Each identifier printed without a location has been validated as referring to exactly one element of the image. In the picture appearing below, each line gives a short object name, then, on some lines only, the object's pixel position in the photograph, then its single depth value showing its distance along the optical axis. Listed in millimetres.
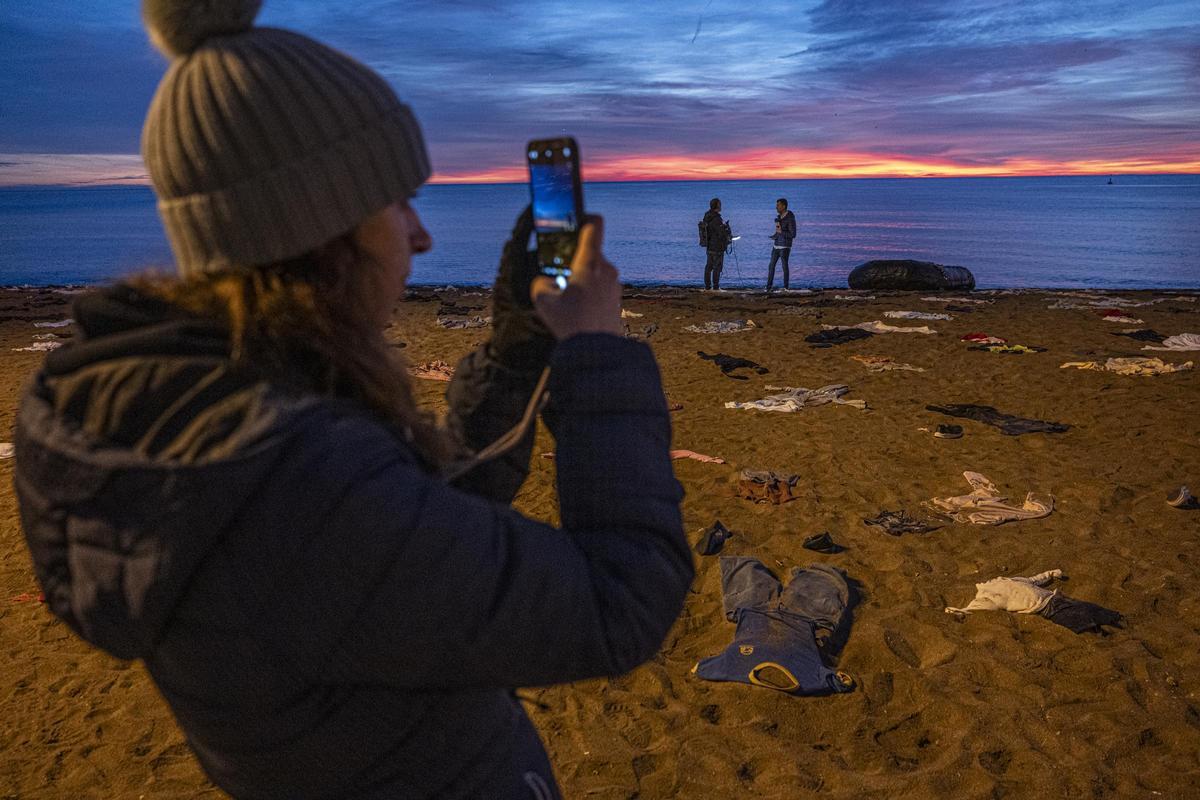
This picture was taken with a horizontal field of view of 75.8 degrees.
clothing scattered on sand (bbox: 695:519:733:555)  5875
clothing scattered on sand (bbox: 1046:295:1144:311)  16164
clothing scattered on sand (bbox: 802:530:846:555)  5828
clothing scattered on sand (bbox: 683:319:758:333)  14703
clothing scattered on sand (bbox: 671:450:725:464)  7680
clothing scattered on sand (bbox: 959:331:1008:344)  12484
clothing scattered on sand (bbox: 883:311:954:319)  15070
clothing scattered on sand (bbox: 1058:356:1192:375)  10250
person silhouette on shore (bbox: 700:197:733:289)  19609
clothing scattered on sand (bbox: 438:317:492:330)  15633
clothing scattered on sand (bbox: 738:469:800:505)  6781
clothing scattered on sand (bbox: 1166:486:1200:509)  6277
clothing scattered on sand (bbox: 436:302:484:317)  17219
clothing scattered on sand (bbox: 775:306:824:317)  16234
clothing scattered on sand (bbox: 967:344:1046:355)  11805
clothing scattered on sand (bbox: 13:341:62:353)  12814
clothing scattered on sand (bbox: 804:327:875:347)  13000
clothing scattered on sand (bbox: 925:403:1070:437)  8234
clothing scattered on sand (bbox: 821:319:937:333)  13781
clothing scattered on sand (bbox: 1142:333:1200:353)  11578
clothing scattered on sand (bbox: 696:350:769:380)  11251
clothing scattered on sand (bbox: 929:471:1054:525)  6211
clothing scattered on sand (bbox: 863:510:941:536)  6093
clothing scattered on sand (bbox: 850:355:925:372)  11094
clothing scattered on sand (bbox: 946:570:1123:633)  4730
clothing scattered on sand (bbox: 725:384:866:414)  9352
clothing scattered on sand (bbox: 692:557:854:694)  4316
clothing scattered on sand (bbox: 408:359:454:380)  10922
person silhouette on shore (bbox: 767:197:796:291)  20406
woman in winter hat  872
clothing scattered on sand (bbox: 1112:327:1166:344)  12509
